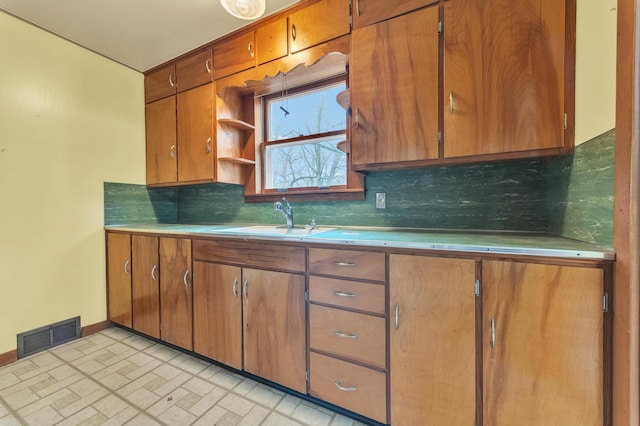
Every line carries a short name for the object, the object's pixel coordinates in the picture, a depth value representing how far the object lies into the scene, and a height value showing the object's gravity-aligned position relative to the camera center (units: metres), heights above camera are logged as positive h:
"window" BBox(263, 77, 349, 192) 2.11 +0.60
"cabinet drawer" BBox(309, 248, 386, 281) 1.23 -0.28
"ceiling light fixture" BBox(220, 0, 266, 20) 1.45 +1.14
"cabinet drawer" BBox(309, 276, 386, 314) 1.23 -0.43
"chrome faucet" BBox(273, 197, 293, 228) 2.00 -0.02
